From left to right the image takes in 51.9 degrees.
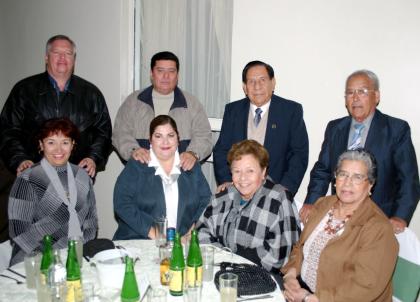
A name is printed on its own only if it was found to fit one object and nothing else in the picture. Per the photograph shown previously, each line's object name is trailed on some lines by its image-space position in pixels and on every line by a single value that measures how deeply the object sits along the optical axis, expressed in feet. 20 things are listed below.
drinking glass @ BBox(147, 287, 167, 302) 5.22
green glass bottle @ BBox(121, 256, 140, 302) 5.25
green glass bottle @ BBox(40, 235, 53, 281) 6.02
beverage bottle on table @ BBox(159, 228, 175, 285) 5.95
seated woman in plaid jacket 7.84
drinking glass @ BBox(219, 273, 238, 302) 5.38
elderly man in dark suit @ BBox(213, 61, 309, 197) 10.36
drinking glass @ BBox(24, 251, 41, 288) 5.83
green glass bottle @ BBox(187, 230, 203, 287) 5.71
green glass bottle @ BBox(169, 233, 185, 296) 5.58
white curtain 13.20
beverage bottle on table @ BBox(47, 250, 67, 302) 5.17
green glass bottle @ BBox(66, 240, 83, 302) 5.26
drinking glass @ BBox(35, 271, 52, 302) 5.39
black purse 5.72
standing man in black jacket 11.19
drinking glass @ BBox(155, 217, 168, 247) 7.11
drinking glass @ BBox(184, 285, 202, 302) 5.31
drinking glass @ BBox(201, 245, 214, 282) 6.15
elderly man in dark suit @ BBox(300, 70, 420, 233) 8.77
